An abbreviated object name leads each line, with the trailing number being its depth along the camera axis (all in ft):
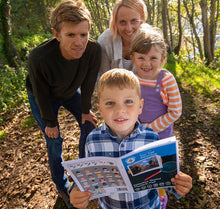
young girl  5.65
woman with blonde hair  6.69
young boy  4.23
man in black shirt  5.61
